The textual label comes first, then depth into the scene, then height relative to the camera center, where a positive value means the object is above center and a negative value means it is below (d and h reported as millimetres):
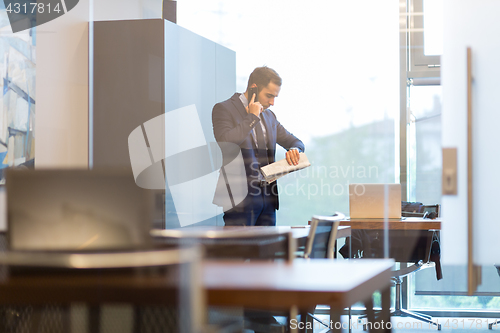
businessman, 4457 +301
